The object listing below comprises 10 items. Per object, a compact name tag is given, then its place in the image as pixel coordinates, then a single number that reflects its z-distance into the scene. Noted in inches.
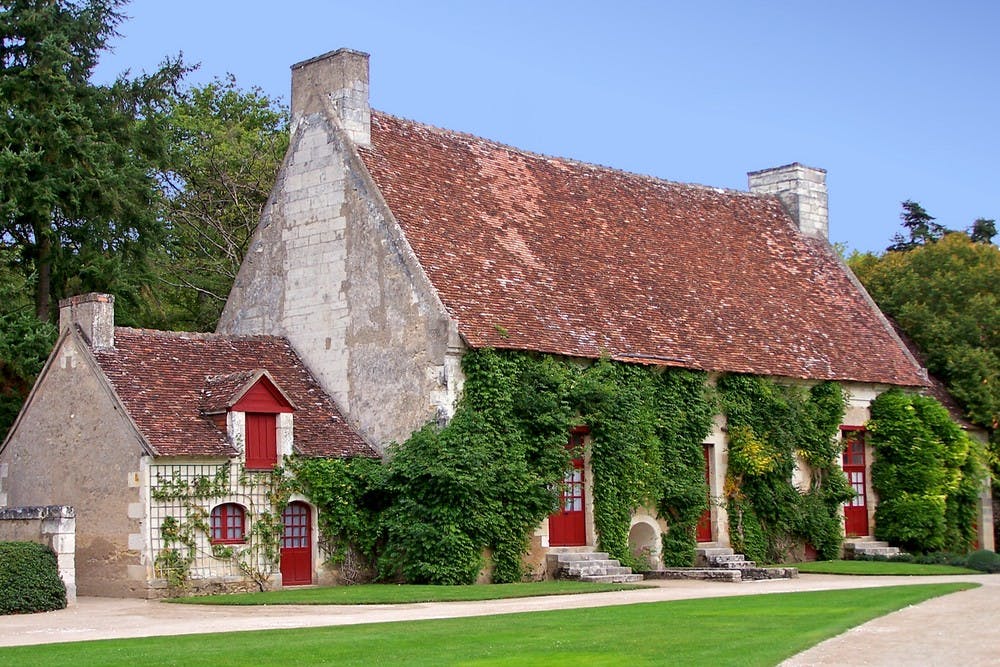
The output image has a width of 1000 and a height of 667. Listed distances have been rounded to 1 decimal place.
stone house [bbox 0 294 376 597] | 956.0
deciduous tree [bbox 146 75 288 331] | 1621.6
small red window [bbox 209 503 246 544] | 981.2
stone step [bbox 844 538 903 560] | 1299.2
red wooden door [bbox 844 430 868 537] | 1343.5
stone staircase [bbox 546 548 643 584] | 1052.5
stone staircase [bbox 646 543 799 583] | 1097.4
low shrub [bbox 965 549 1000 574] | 1216.2
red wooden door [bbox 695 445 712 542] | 1210.0
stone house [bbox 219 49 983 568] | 1075.9
